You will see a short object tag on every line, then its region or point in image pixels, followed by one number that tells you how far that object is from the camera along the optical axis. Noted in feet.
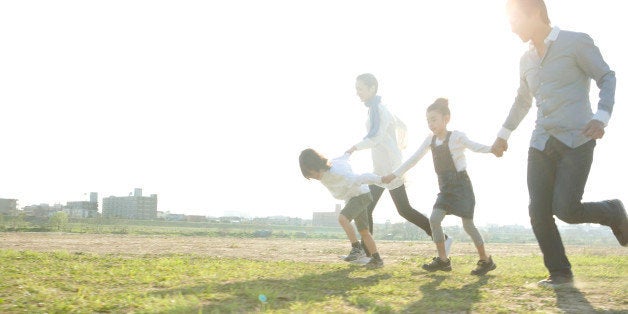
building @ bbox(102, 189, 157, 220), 607.78
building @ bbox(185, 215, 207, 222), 556.92
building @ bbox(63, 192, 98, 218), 539.70
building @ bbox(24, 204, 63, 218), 477.12
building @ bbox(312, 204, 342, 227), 634.80
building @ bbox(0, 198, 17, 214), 417.28
